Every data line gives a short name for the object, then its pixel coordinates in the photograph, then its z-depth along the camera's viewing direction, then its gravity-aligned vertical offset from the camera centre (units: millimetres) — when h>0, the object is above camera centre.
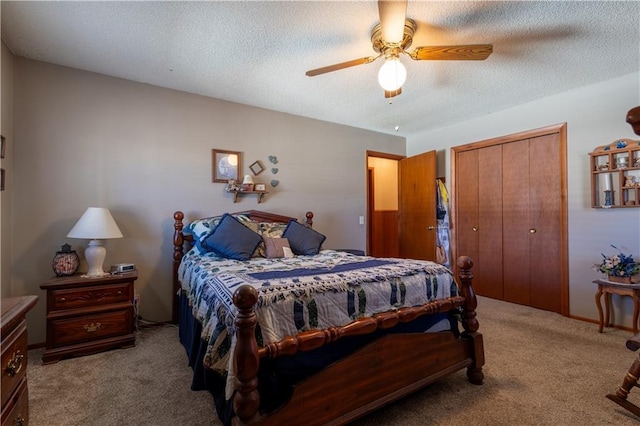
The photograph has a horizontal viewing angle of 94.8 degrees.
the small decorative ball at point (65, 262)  2402 -367
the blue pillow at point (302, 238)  2969 -237
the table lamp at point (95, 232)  2355 -120
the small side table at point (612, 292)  2525 -708
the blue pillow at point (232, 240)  2561 -216
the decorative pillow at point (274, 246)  2781 -290
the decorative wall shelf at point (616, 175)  2734 +381
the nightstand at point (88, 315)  2195 -762
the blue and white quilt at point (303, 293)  1344 -414
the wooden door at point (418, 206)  4320 +134
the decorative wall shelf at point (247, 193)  3391 +271
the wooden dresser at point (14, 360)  960 -500
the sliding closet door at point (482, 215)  3834 -4
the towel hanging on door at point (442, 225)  4320 -150
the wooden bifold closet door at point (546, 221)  3291 -78
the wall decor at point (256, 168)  3529 +585
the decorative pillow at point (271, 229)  3041 -138
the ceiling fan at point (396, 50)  1729 +1070
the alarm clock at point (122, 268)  2545 -451
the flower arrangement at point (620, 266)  2576 -469
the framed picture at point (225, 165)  3293 +588
